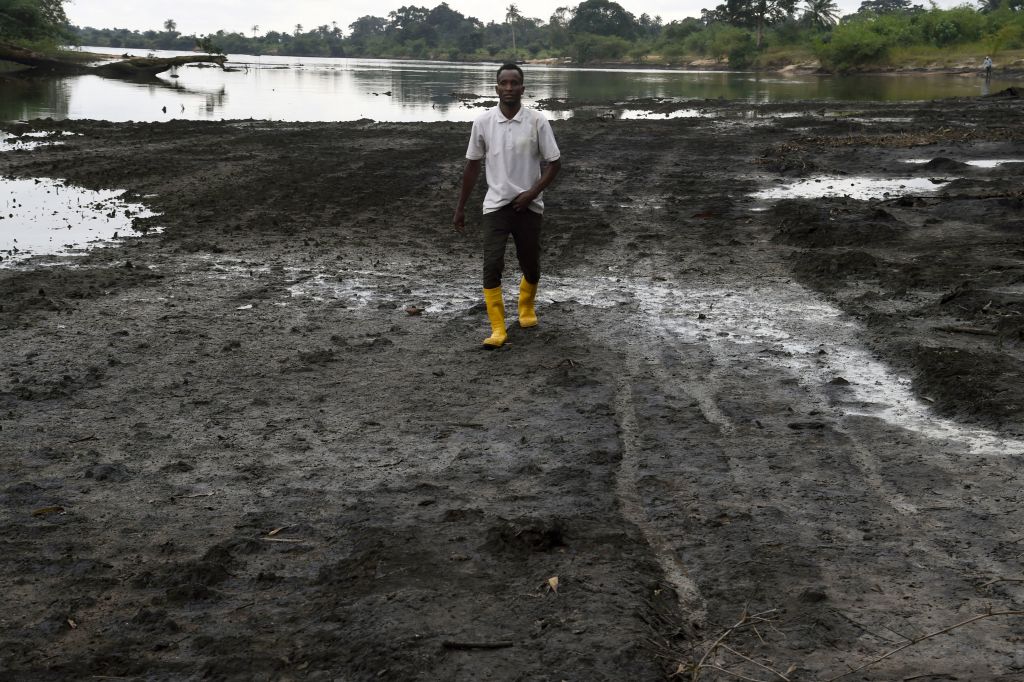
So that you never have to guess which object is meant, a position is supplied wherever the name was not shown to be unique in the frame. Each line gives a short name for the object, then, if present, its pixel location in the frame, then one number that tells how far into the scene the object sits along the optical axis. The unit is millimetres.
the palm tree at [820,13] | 105375
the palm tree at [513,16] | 179925
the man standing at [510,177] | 6934
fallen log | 46031
